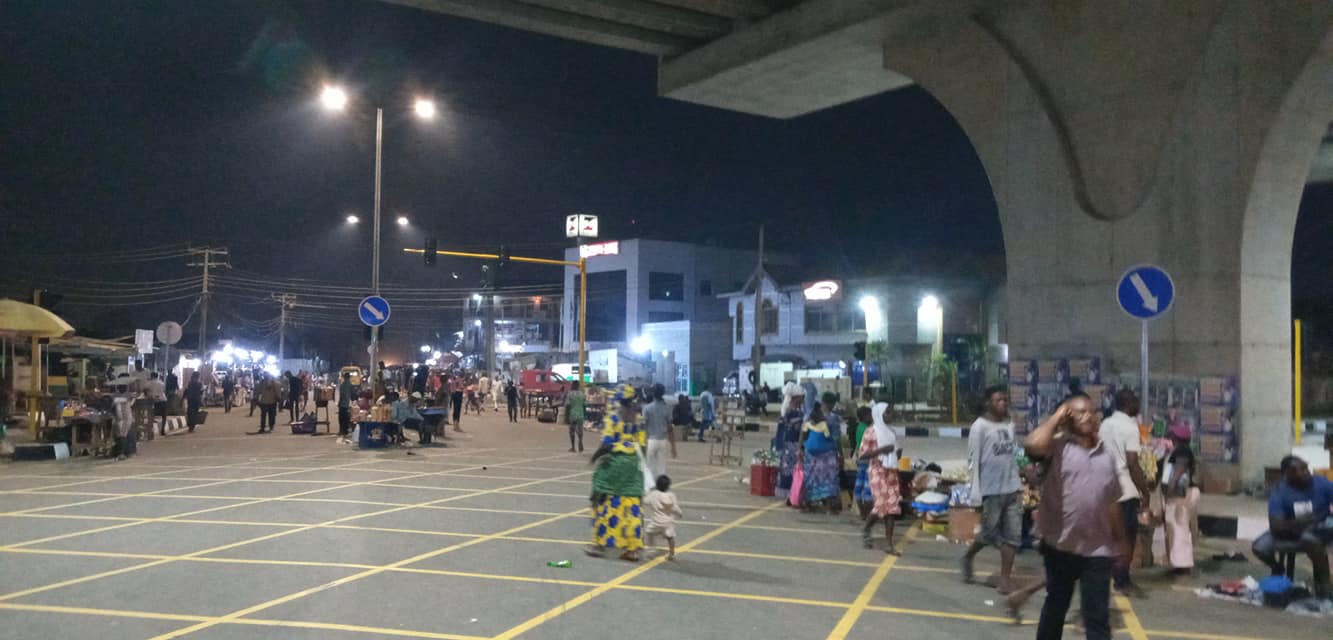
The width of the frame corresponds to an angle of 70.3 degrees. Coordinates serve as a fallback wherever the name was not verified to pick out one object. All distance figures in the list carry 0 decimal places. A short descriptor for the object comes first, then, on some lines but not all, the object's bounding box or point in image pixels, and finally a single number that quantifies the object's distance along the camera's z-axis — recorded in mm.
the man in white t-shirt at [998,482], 8172
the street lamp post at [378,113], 20797
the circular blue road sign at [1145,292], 9875
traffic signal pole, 26669
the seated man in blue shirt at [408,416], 21750
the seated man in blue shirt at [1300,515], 7863
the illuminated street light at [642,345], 65188
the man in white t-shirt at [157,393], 23900
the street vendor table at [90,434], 19469
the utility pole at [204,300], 45469
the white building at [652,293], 65125
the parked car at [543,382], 43781
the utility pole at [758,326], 38125
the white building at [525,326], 81812
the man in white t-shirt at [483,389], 42656
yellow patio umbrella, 20203
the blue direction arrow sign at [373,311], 22031
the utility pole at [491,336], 51938
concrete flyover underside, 12430
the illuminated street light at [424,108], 21875
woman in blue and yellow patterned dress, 9320
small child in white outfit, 9430
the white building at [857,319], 45938
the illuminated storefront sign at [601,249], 69188
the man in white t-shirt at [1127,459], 7758
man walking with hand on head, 5395
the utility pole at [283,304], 68875
